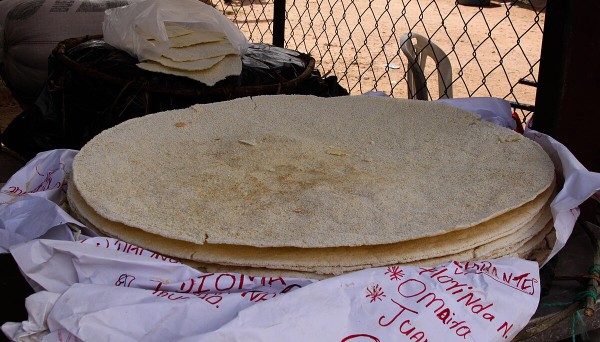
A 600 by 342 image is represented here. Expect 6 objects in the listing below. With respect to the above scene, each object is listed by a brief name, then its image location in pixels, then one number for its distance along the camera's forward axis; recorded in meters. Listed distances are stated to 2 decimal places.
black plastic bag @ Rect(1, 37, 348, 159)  2.46
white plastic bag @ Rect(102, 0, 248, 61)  2.50
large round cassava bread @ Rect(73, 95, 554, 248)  1.30
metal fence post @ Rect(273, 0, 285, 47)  3.63
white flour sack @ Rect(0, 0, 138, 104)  3.69
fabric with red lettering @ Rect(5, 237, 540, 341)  1.08
